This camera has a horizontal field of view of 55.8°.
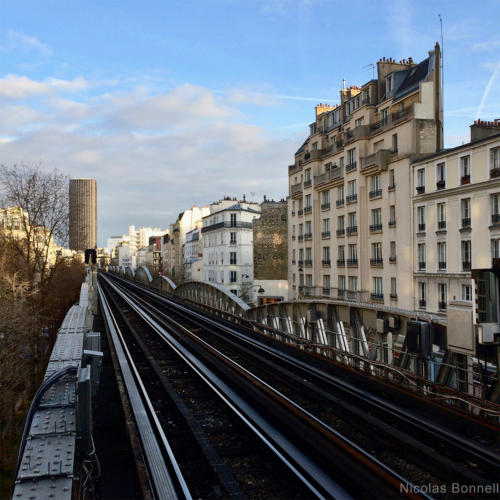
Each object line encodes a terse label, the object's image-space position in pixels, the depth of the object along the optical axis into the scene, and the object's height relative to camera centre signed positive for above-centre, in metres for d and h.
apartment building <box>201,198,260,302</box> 64.31 +3.26
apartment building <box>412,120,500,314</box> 24.12 +2.94
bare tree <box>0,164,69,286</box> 29.34 +4.08
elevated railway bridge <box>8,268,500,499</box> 6.23 -3.12
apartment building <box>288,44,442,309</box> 30.22 +6.52
